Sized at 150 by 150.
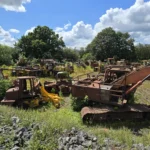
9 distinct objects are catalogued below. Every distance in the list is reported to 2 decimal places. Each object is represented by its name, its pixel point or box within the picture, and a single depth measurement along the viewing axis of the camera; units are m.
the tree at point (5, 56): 27.02
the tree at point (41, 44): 33.60
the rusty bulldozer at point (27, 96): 7.89
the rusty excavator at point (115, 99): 6.24
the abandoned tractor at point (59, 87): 10.10
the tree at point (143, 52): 41.53
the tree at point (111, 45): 36.47
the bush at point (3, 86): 8.97
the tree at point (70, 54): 45.73
